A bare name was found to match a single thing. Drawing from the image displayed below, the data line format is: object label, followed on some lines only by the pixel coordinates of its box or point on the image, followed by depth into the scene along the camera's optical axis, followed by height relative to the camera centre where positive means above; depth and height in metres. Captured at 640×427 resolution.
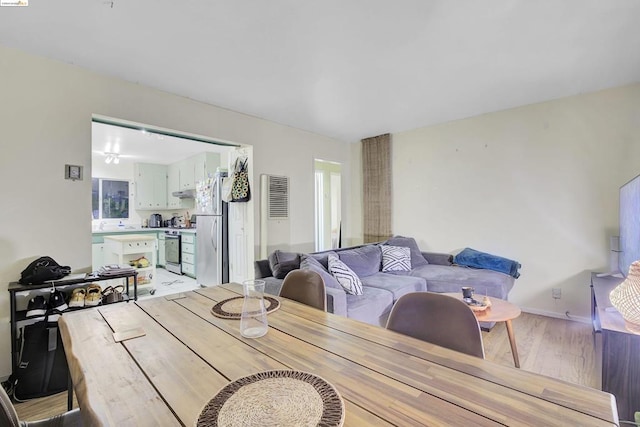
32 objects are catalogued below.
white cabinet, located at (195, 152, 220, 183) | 5.47 +0.97
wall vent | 4.05 +0.26
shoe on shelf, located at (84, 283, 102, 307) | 2.36 -0.64
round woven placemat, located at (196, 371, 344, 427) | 0.67 -0.46
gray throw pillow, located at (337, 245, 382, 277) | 3.47 -0.53
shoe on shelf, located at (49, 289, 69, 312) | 2.21 -0.64
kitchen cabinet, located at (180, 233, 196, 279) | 5.25 -0.69
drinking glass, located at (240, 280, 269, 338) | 1.12 -0.39
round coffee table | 2.14 -0.75
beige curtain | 4.86 +0.47
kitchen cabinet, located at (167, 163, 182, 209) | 6.29 +0.72
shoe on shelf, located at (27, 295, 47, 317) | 2.14 -0.65
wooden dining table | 0.68 -0.46
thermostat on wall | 2.43 +0.37
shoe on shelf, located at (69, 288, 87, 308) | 2.30 -0.63
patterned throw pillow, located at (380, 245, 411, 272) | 3.80 -0.57
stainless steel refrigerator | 4.44 -0.30
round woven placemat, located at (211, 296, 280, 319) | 1.36 -0.45
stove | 5.68 -0.67
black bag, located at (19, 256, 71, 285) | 2.14 -0.40
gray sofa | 2.66 -0.70
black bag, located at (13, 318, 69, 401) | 2.01 -1.01
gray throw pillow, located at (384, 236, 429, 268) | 4.10 -0.45
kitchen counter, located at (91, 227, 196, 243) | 5.14 -0.28
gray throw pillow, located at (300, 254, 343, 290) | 2.62 -0.48
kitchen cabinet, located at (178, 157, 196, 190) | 5.79 +0.86
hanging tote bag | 3.84 +0.42
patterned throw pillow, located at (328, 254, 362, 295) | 2.79 -0.60
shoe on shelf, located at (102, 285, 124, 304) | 2.50 -0.67
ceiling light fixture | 5.31 +1.10
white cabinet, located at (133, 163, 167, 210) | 6.34 +0.68
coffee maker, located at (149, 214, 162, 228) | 6.50 -0.10
